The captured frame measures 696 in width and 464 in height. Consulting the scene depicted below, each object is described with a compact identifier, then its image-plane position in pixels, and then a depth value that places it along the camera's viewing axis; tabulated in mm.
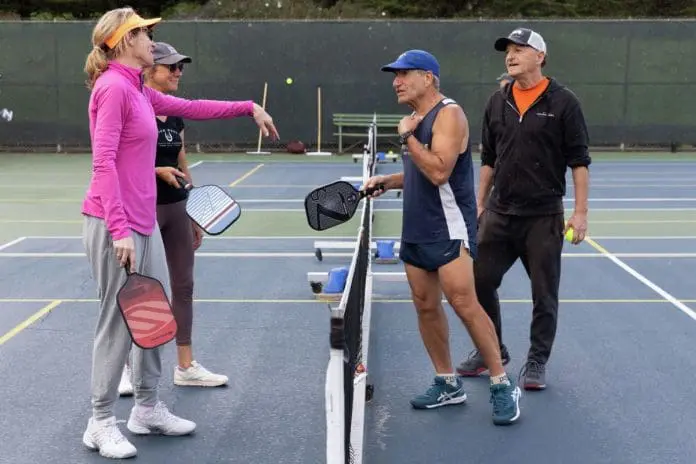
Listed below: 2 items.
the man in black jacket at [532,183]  5500
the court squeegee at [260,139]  22781
